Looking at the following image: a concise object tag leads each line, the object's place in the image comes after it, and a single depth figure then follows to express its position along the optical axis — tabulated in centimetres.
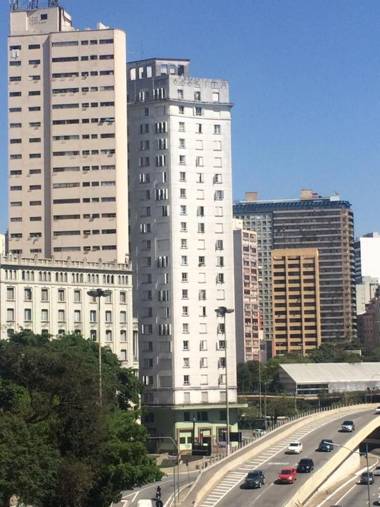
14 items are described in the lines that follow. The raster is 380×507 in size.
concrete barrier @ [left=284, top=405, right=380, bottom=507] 12925
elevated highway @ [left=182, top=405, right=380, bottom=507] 12519
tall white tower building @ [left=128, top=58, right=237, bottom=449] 18138
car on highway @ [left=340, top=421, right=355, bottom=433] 16920
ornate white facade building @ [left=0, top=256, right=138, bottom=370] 15925
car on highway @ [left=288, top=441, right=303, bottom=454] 15225
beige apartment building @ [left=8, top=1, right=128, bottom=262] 18025
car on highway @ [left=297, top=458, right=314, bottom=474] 13875
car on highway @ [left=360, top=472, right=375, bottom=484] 14988
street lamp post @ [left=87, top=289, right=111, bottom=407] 10016
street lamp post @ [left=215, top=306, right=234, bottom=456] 14960
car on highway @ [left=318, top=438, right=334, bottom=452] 15335
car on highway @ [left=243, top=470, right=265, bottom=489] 13075
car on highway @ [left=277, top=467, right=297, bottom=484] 13225
